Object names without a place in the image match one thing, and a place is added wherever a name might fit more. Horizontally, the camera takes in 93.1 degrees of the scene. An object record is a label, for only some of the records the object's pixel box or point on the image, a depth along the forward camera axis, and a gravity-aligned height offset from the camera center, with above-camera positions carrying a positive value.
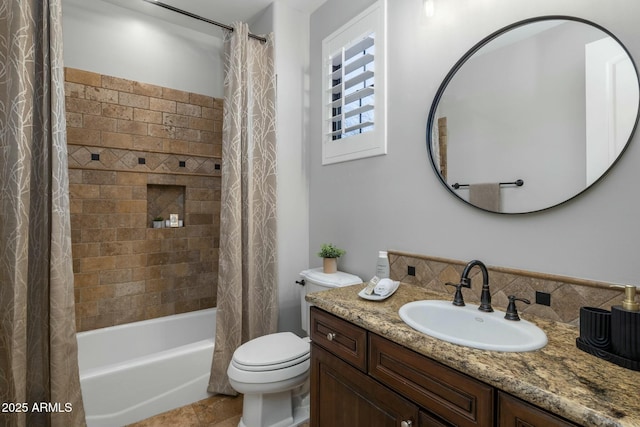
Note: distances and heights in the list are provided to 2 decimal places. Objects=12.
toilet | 1.55 -0.84
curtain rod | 1.84 +1.23
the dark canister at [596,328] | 0.83 -0.33
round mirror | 0.99 +0.36
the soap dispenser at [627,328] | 0.76 -0.31
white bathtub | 1.70 -1.03
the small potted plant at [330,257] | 1.93 -0.30
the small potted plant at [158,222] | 2.59 -0.09
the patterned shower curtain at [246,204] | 1.98 +0.05
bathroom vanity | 0.67 -0.45
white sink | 0.91 -0.41
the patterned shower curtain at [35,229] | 1.39 -0.08
